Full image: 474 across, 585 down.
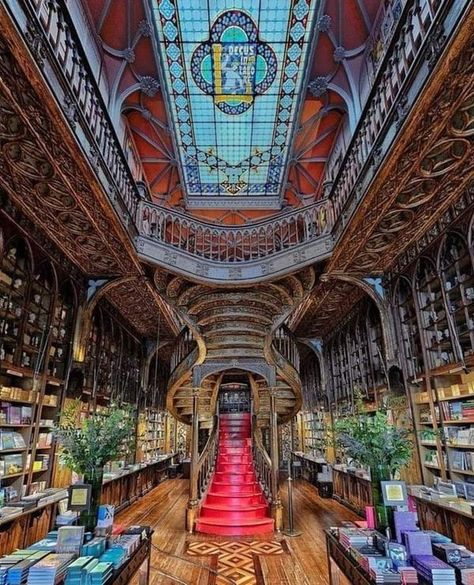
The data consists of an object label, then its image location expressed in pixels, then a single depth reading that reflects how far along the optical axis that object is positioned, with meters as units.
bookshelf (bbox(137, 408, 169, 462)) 8.95
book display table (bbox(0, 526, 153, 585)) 1.98
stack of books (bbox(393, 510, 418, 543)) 2.43
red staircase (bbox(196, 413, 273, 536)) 5.53
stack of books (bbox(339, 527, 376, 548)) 2.58
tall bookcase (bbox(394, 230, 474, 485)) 3.94
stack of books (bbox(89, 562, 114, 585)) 2.00
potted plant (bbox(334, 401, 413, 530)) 2.73
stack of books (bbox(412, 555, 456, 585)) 1.95
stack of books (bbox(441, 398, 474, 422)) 3.91
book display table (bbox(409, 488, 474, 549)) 3.57
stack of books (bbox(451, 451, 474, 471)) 3.88
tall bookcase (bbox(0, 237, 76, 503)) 3.92
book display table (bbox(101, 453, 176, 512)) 6.32
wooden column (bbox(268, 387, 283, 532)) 5.75
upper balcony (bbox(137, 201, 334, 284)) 5.08
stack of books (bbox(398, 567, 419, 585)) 2.02
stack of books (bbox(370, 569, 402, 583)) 2.01
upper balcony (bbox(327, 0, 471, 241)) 2.43
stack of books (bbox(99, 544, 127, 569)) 2.27
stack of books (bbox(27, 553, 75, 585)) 1.95
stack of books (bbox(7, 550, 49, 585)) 1.95
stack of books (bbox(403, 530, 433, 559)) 2.28
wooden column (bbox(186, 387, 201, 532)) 5.62
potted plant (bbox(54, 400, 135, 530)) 2.81
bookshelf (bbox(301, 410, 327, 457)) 9.52
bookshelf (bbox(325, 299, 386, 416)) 6.36
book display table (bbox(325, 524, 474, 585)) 2.01
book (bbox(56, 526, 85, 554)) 2.37
